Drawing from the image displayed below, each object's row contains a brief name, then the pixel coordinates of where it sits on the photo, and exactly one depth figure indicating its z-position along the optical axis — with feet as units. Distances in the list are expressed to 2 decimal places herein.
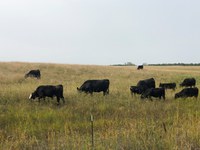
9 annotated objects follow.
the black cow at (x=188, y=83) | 103.81
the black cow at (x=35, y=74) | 124.00
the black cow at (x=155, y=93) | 69.03
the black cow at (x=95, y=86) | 76.23
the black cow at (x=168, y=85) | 94.46
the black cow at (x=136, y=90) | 76.18
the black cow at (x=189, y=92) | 70.32
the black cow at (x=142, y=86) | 76.28
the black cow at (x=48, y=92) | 63.67
